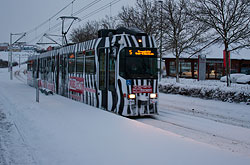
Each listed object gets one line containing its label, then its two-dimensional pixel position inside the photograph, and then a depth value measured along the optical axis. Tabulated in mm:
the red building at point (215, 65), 41219
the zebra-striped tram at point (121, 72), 11391
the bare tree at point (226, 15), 19453
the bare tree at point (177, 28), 27203
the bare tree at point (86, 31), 44281
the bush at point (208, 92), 15523
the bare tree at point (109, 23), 37938
